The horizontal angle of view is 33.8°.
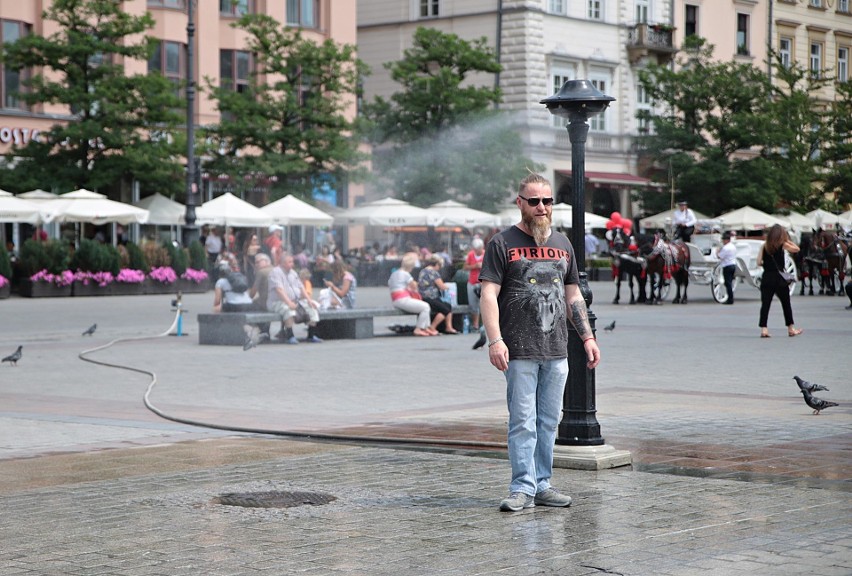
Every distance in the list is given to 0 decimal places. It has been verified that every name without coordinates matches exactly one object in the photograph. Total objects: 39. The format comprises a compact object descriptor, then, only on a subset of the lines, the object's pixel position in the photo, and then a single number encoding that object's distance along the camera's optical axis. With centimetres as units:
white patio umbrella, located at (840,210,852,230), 5038
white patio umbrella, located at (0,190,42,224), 3294
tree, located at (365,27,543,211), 4684
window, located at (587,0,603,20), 5653
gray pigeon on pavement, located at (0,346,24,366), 1584
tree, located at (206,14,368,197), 4359
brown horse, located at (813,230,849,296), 3450
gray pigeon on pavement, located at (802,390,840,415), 1083
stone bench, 1895
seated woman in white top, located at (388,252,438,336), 2139
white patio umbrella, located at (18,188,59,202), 3628
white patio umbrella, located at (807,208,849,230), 4888
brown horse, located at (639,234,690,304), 2978
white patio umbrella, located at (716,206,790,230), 4431
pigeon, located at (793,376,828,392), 1095
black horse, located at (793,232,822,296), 3466
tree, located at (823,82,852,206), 5322
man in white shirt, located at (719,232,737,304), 3008
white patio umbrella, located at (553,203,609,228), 4182
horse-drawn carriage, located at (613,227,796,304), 3002
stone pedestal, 835
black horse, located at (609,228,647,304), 3000
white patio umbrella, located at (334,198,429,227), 4022
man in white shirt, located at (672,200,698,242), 3328
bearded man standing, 713
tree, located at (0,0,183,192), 3894
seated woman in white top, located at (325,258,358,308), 2253
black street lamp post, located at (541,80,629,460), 853
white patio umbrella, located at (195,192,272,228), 3691
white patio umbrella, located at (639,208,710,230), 4706
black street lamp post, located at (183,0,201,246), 3734
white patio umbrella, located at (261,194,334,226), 3759
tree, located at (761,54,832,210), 5194
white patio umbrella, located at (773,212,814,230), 4856
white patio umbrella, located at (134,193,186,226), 4081
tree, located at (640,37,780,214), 5169
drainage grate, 732
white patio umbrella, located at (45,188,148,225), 3444
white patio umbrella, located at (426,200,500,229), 4097
